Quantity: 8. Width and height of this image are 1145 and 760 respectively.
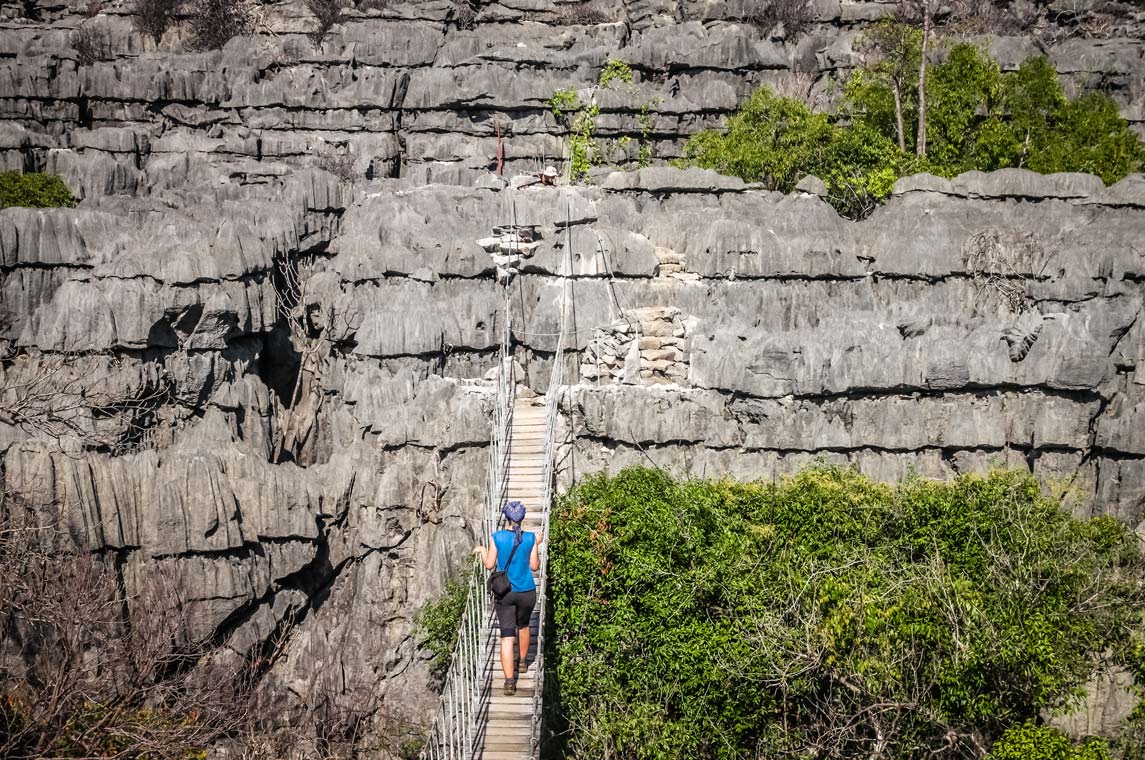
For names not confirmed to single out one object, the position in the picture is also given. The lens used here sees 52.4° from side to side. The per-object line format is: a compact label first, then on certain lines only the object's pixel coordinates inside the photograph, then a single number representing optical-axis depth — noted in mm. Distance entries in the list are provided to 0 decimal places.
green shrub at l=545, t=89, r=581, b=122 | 28953
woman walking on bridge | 11508
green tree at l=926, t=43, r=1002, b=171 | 26469
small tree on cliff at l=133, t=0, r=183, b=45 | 36938
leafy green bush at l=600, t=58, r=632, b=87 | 29891
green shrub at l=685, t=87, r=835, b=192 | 25234
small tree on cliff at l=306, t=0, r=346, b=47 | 34375
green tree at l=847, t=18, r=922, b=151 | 27609
